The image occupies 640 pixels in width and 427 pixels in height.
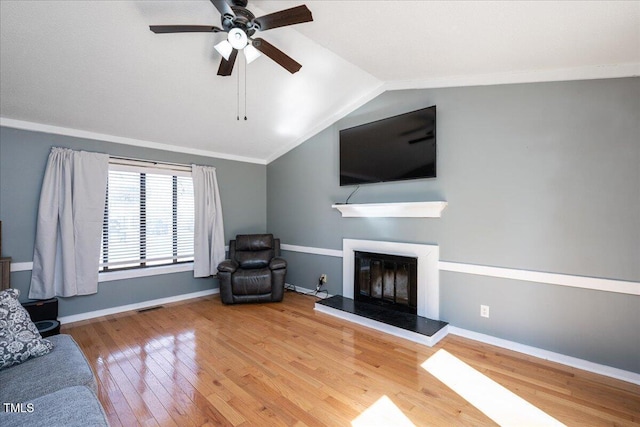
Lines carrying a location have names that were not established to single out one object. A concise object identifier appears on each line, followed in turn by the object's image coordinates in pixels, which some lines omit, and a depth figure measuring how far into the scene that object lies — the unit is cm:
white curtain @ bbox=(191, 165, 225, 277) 452
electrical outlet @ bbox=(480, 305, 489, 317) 293
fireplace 312
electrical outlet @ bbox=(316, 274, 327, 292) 446
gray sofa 115
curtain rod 389
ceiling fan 182
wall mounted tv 330
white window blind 389
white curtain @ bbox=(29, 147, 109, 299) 330
